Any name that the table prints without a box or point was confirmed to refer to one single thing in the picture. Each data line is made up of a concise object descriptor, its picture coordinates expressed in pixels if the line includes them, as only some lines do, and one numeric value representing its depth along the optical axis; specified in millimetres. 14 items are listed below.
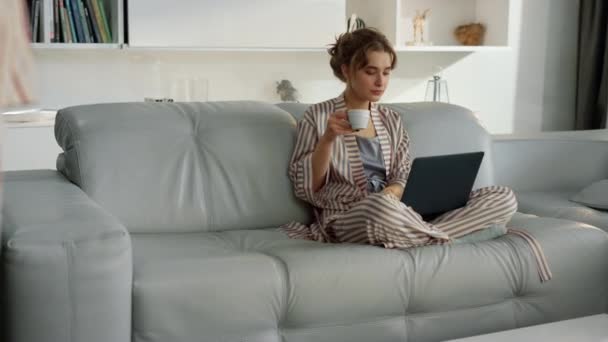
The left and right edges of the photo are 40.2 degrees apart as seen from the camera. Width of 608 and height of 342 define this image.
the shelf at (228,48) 3756
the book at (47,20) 3693
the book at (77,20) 3756
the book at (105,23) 3820
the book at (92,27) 3804
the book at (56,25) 3713
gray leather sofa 1793
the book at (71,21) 3741
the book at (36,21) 3701
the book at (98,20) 3799
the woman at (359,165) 2398
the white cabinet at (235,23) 3865
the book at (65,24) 3730
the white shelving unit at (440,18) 4363
